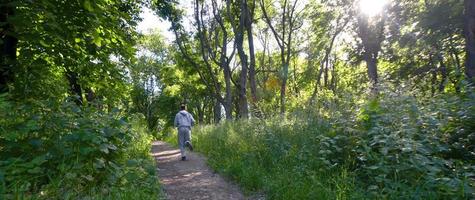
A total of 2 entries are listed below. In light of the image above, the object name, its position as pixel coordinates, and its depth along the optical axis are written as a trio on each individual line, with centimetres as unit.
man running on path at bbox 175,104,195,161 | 1095
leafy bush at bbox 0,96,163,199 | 337
